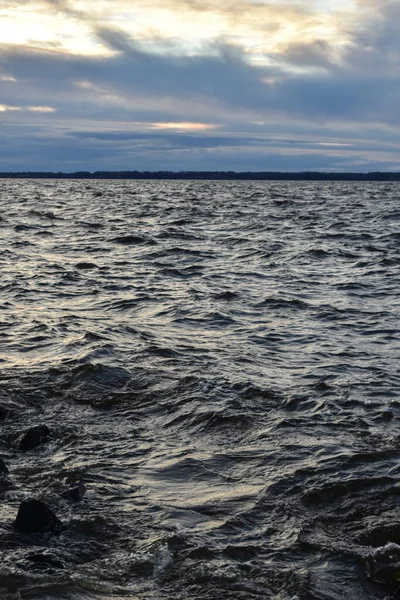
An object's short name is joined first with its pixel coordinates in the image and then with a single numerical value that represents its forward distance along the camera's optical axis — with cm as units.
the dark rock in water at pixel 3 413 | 791
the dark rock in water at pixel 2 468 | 627
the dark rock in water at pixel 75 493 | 589
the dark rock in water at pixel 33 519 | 522
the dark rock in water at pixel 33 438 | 700
